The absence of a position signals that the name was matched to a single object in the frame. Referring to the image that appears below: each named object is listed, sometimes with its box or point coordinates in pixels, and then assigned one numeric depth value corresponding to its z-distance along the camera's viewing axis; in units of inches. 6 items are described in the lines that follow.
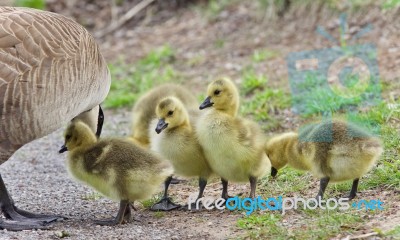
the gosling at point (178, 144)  434.6
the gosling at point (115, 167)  399.5
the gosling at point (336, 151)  392.8
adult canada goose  386.6
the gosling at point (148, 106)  514.9
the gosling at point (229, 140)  423.8
